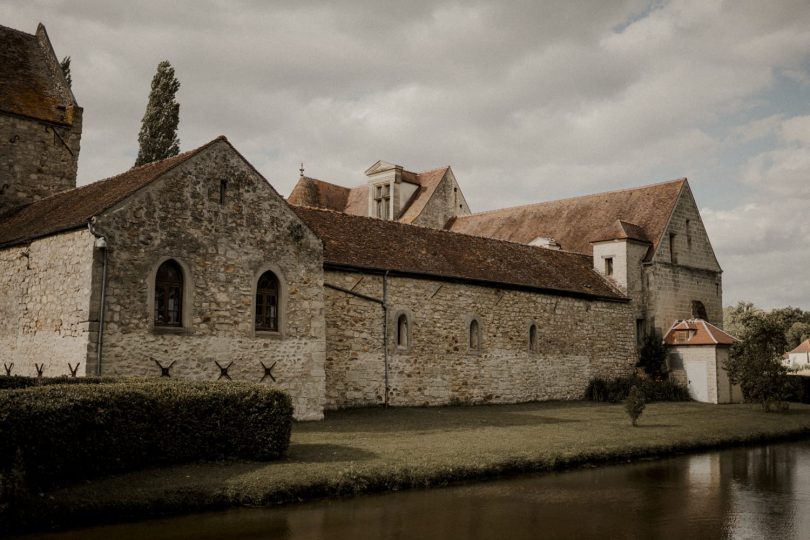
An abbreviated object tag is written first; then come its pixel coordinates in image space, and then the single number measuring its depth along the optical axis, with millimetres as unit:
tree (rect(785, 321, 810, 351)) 91469
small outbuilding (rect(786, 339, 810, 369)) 83625
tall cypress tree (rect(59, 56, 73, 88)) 32066
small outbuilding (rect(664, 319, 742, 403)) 32344
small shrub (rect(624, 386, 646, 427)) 20812
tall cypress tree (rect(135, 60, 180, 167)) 33500
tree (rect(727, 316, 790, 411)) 27734
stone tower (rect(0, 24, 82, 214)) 24031
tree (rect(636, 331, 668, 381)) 33438
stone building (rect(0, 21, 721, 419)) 17484
